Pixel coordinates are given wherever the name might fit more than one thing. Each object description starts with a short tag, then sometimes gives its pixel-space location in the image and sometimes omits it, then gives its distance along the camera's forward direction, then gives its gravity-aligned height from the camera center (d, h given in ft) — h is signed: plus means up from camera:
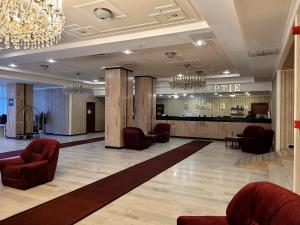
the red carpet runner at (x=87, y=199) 10.11 -4.63
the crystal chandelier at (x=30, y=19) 9.88 +4.25
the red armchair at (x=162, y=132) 34.17 -2.78
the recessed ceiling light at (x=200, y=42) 15.87 +5.05
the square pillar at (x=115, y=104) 28.07 +1.15
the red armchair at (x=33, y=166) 13.92 -3.32
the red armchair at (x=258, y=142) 26.31 -3.27
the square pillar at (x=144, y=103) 34.40 +1.57
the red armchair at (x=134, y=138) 27.50 -3.05
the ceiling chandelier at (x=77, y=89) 33.65 +3.60
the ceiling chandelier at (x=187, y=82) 27.55 +3.77
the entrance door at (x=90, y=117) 48.63 -0.77
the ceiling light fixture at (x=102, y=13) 12.50 +5.55
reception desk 35.53 -1.91
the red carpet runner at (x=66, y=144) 24.34 -4.33
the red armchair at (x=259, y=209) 4.83 -2.26
